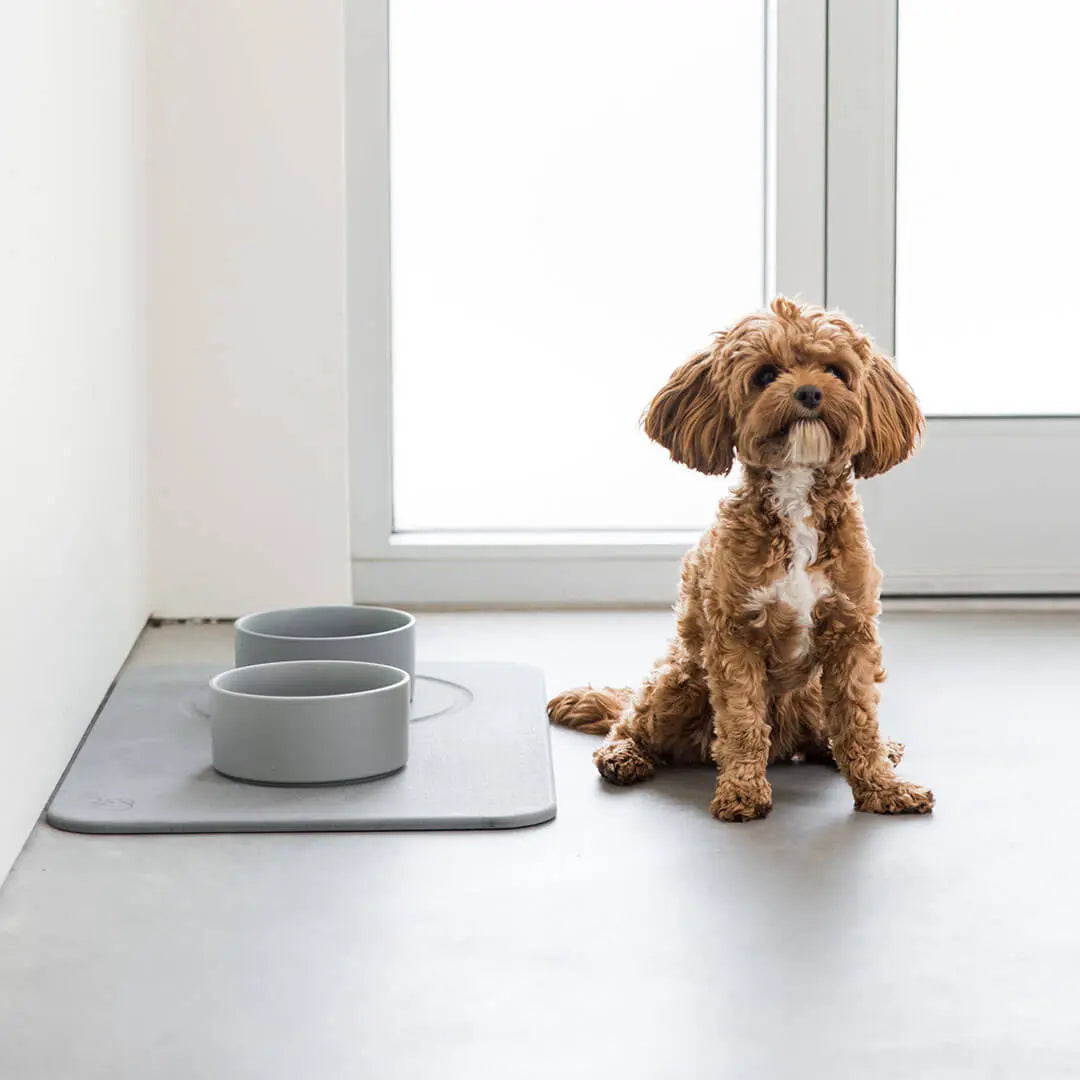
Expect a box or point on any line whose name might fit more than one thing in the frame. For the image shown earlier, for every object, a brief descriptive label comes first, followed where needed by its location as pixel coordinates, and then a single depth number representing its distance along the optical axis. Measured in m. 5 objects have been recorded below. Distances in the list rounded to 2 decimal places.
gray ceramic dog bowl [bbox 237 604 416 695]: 2.24
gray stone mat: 1.97
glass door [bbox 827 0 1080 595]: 2.92
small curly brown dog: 1.93
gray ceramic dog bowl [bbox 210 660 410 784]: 2.03
